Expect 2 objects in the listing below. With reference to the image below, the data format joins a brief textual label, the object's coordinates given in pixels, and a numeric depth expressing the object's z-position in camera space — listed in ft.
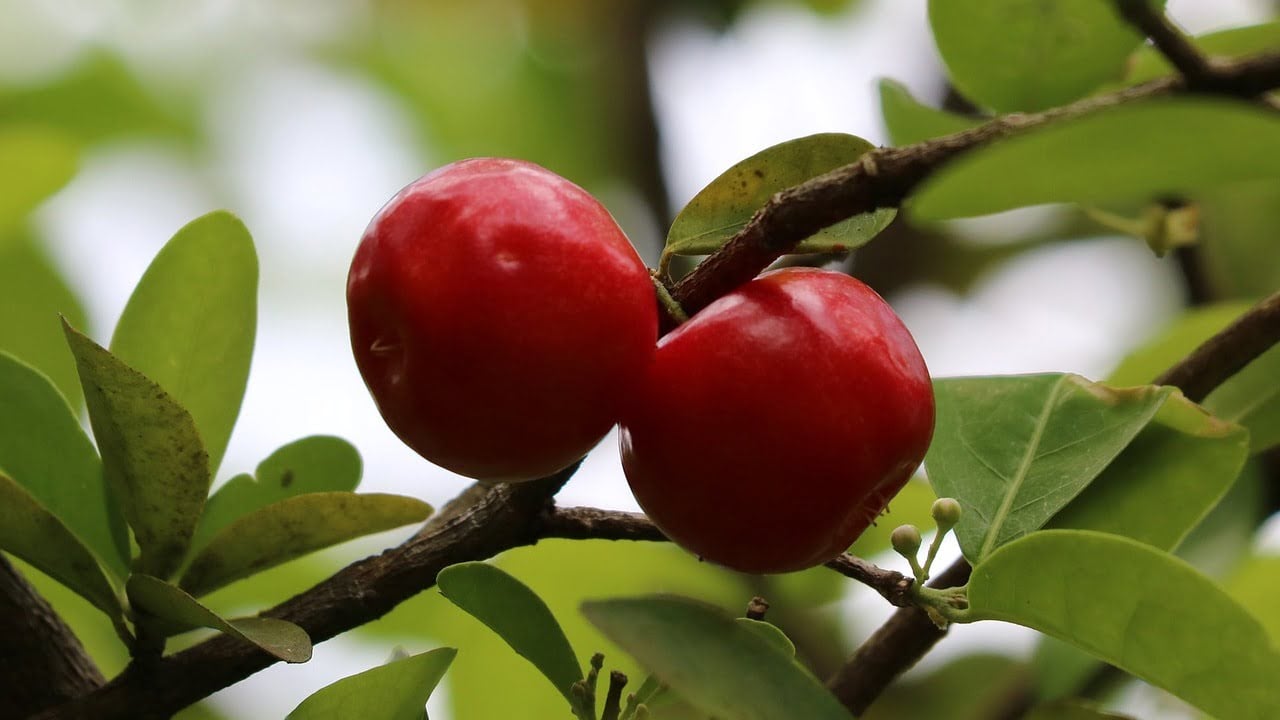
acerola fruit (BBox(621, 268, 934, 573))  1.94
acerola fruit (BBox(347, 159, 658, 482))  1.93
